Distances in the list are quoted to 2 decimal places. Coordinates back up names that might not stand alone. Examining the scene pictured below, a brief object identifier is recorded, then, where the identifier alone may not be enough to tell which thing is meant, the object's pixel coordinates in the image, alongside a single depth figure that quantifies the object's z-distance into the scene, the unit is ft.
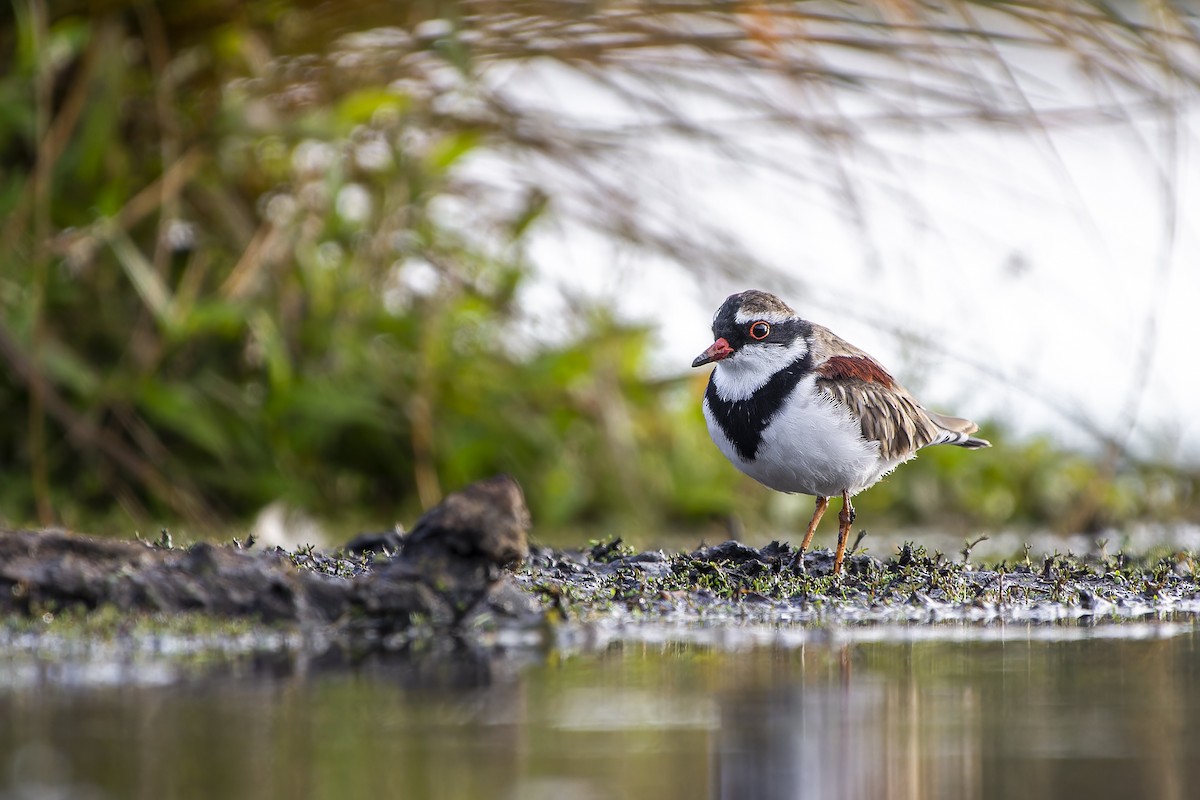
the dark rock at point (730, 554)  29.19
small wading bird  29.37
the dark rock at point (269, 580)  22.00
